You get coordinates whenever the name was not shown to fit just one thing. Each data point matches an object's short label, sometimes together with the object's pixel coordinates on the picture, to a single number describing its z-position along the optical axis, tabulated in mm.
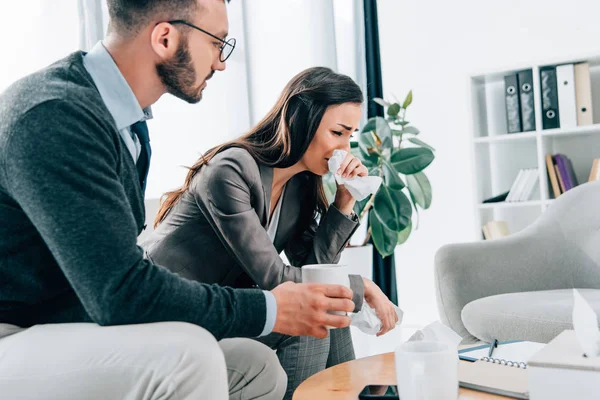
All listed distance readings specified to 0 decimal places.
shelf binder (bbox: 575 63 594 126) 2986
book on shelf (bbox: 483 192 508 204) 3293
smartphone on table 929
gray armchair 2062
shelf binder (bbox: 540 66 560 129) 3045
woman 1500
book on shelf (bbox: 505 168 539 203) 3186
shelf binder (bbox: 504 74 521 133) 3170
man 834
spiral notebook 1091
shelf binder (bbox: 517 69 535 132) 3127
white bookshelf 3090
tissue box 775
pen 1180
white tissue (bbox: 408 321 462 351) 1106
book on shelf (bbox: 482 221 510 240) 3227
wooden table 954
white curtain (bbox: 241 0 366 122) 3451
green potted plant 2949
